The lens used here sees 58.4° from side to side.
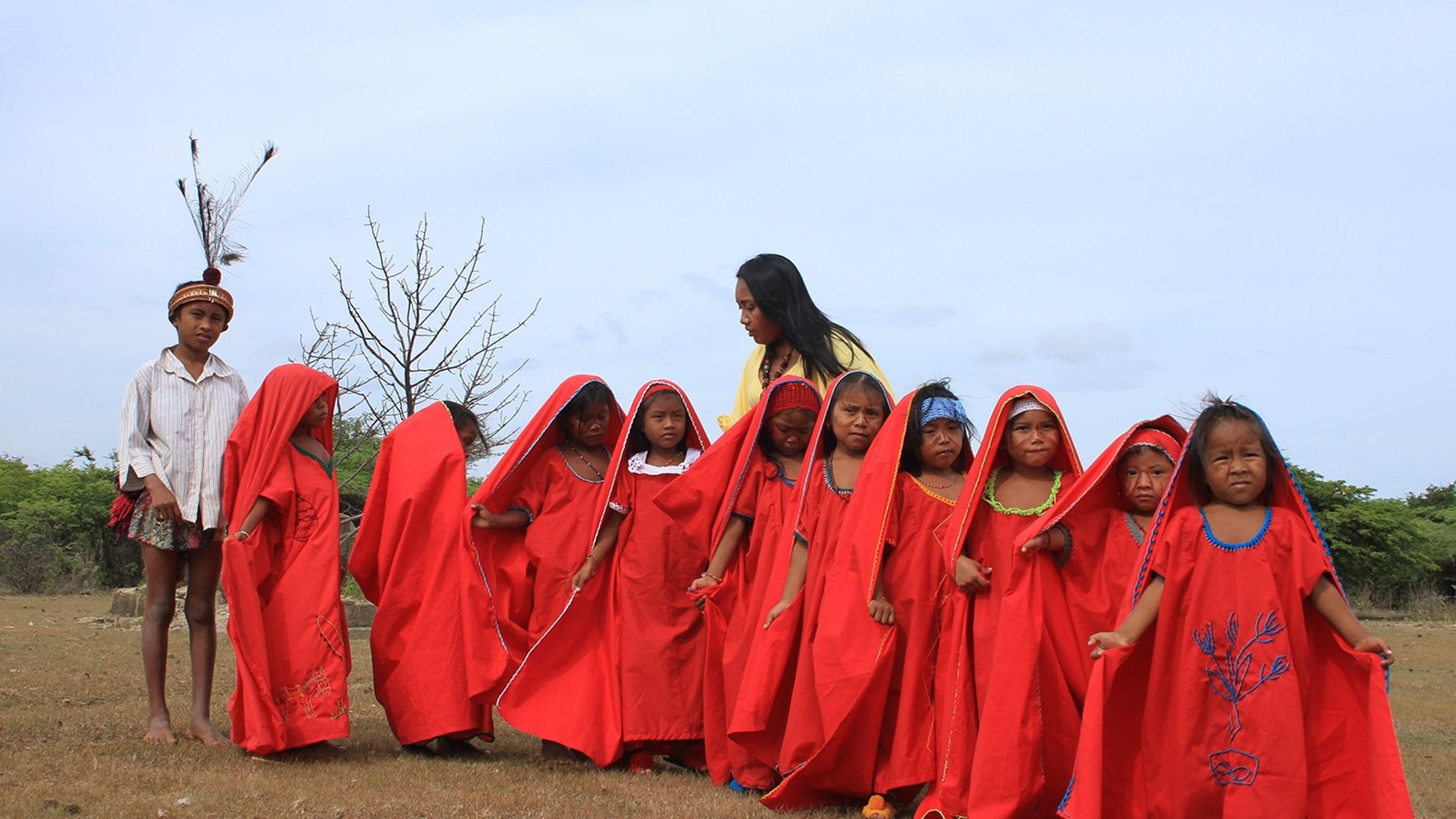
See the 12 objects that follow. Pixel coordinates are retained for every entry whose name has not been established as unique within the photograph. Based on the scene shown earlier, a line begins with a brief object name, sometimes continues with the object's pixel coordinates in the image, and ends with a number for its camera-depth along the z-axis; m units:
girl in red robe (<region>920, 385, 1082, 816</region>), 4.72
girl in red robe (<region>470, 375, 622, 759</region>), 6.38
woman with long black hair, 6.44
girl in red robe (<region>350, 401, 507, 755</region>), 6.21
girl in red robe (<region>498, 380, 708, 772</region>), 6.07
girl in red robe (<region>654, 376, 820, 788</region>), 5.93
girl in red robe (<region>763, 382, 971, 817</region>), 5.14
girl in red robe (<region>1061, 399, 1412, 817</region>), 4.23
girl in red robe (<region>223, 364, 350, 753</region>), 5.77
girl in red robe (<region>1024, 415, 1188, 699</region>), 4.88
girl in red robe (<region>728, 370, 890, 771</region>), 5.41
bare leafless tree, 10.70
